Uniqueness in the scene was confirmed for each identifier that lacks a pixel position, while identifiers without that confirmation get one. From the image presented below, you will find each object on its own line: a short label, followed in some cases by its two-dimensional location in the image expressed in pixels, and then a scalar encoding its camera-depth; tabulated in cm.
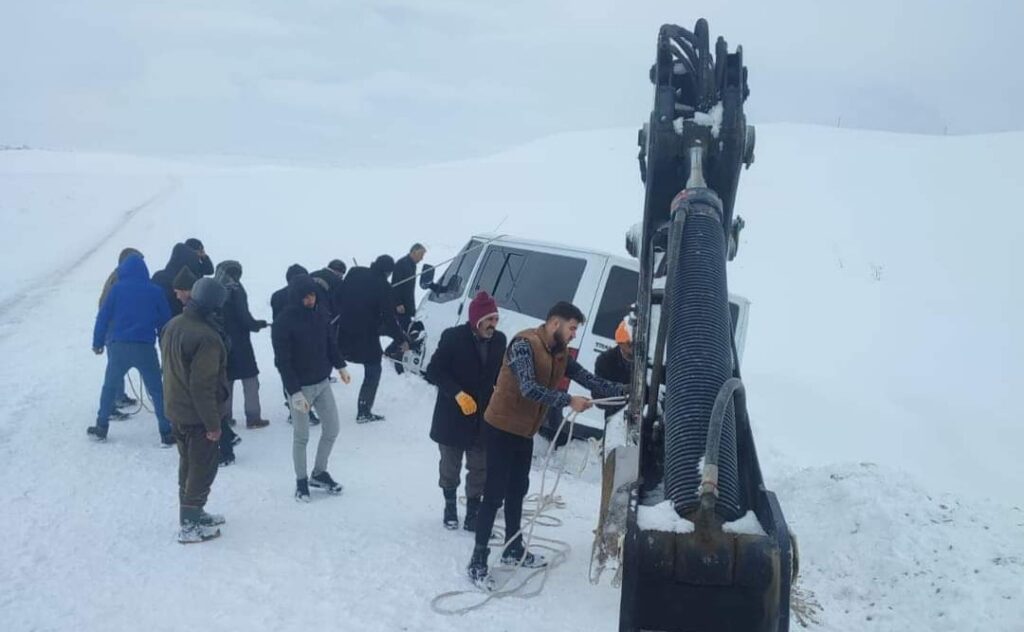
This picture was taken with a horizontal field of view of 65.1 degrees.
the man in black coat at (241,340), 797
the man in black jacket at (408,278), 1045
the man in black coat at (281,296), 788
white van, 736
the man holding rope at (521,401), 493
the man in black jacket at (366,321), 863
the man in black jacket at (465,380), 560
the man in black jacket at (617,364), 631
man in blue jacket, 736
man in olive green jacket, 545
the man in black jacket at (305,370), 626
